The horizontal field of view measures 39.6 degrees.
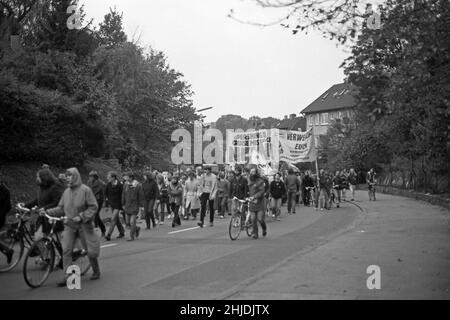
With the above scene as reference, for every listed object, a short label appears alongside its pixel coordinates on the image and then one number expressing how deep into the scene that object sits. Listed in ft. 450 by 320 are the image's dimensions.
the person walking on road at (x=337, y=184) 107.51
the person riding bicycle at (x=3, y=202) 37.19
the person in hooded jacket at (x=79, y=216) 32.09
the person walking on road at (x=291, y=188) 89.40
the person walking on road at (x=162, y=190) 75.96
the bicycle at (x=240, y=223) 52.11
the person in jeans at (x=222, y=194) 84.33
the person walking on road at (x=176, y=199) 67.97
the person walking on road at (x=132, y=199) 52.49
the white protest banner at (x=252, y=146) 98.22
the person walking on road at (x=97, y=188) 50.75
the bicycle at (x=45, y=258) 30.60
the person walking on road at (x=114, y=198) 53.01
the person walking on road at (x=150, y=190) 60.44
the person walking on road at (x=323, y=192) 94.79
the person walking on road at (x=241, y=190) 57.16
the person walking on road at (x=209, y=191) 67.92
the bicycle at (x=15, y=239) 36.01
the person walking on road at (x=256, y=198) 52.80
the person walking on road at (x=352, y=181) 117.50
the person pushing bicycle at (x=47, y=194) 35.68
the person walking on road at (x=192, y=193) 72.09
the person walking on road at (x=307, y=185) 104.73
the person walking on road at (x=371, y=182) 112.37
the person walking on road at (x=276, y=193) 76.95
